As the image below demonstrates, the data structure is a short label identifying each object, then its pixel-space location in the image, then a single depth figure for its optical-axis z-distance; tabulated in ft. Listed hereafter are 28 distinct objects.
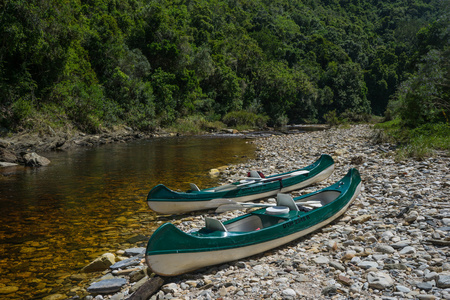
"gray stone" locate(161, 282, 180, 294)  14.13
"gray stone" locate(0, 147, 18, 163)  50.48
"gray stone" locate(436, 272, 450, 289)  12.31
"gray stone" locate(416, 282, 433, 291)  12.45
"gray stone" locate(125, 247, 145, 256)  18.51
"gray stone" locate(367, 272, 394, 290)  12.89
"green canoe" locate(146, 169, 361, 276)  14.37
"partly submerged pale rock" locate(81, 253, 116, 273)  16.85
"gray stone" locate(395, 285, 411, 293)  12.43
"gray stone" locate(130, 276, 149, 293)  14.55
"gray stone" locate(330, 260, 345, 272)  14.89
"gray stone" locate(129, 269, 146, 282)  15.53
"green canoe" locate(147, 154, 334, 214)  24.59
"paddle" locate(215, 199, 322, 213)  21.59
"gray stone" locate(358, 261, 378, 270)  14.65
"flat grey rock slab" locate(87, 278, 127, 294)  14.64
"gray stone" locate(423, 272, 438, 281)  13.04
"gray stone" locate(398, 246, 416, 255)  15.58
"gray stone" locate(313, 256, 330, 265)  15.81
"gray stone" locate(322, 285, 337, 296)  12.98
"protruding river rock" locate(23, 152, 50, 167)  48.48
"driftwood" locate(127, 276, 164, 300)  13.50
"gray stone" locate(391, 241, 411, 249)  16.37
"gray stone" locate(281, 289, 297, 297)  12.99
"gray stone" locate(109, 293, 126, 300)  13.97
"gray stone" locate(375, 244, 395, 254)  16.01
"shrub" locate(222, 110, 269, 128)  137.90
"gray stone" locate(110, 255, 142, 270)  16.79
